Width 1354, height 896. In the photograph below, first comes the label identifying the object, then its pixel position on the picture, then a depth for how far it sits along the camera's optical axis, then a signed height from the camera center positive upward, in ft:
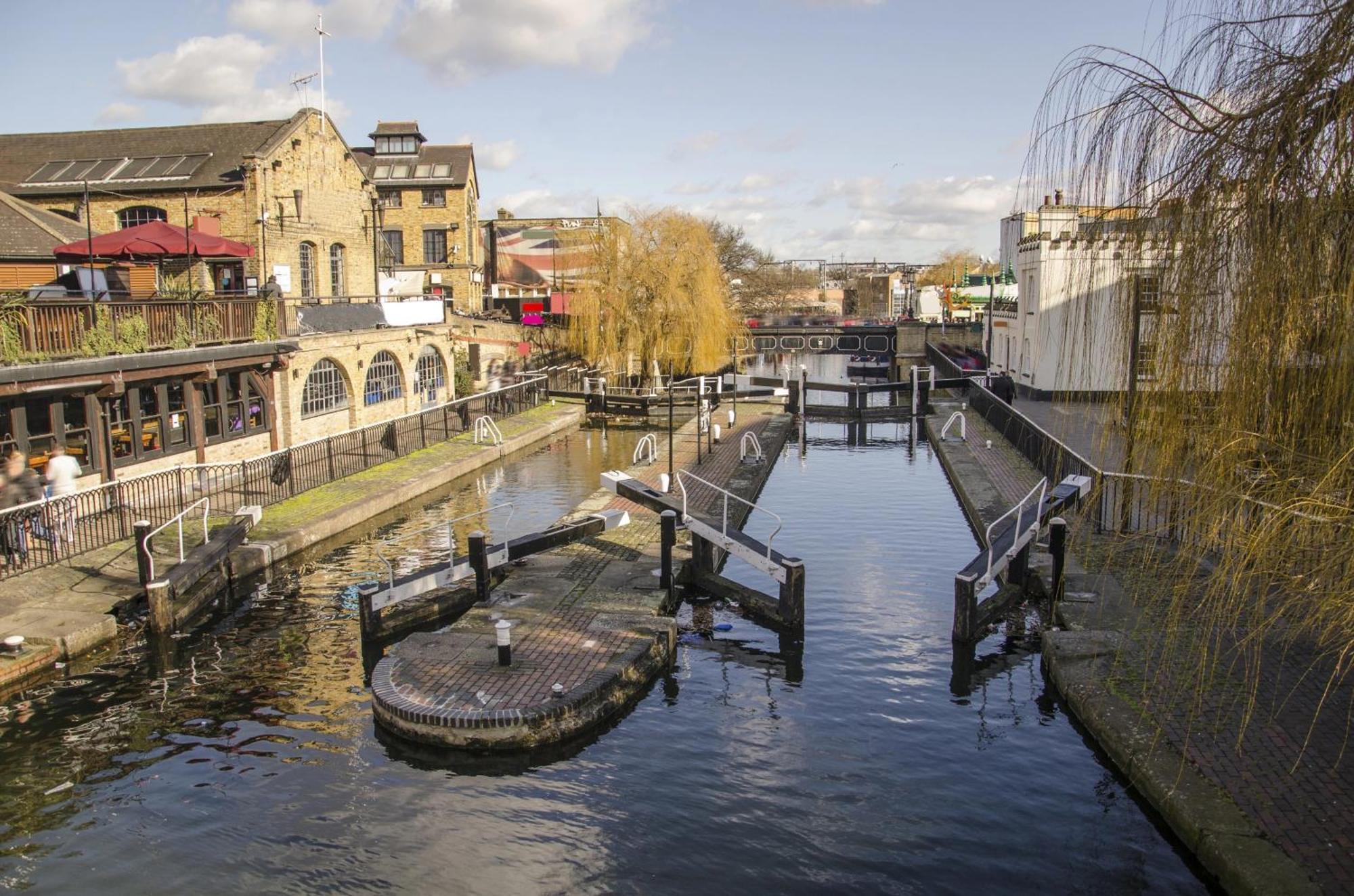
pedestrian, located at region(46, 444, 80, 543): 48.26 -7.30
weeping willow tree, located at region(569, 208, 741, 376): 131.95 +3.44
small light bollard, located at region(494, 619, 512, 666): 36.50 -11.44
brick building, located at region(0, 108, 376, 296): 91.09 +14.46
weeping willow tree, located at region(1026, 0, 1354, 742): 18.70 +0.46
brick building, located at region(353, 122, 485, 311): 162.61 +19.35
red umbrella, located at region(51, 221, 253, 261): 62.23 +5.95
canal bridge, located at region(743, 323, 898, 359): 219.41 -2.53
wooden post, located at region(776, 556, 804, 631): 44.45 -12.06
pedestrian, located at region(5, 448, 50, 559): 47.44 -7.42
